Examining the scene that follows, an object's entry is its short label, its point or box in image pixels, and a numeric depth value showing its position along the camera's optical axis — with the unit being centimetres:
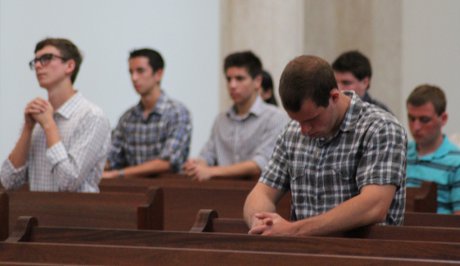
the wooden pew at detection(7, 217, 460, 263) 518
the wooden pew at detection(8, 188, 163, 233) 750
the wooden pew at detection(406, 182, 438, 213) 764
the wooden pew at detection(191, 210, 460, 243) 580
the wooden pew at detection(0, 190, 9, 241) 644
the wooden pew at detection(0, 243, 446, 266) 485
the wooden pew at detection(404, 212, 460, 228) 672
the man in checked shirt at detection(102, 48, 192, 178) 1058
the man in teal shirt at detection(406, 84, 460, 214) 866
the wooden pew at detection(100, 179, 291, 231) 821
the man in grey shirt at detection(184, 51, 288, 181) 1054
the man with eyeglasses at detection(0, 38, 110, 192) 786
